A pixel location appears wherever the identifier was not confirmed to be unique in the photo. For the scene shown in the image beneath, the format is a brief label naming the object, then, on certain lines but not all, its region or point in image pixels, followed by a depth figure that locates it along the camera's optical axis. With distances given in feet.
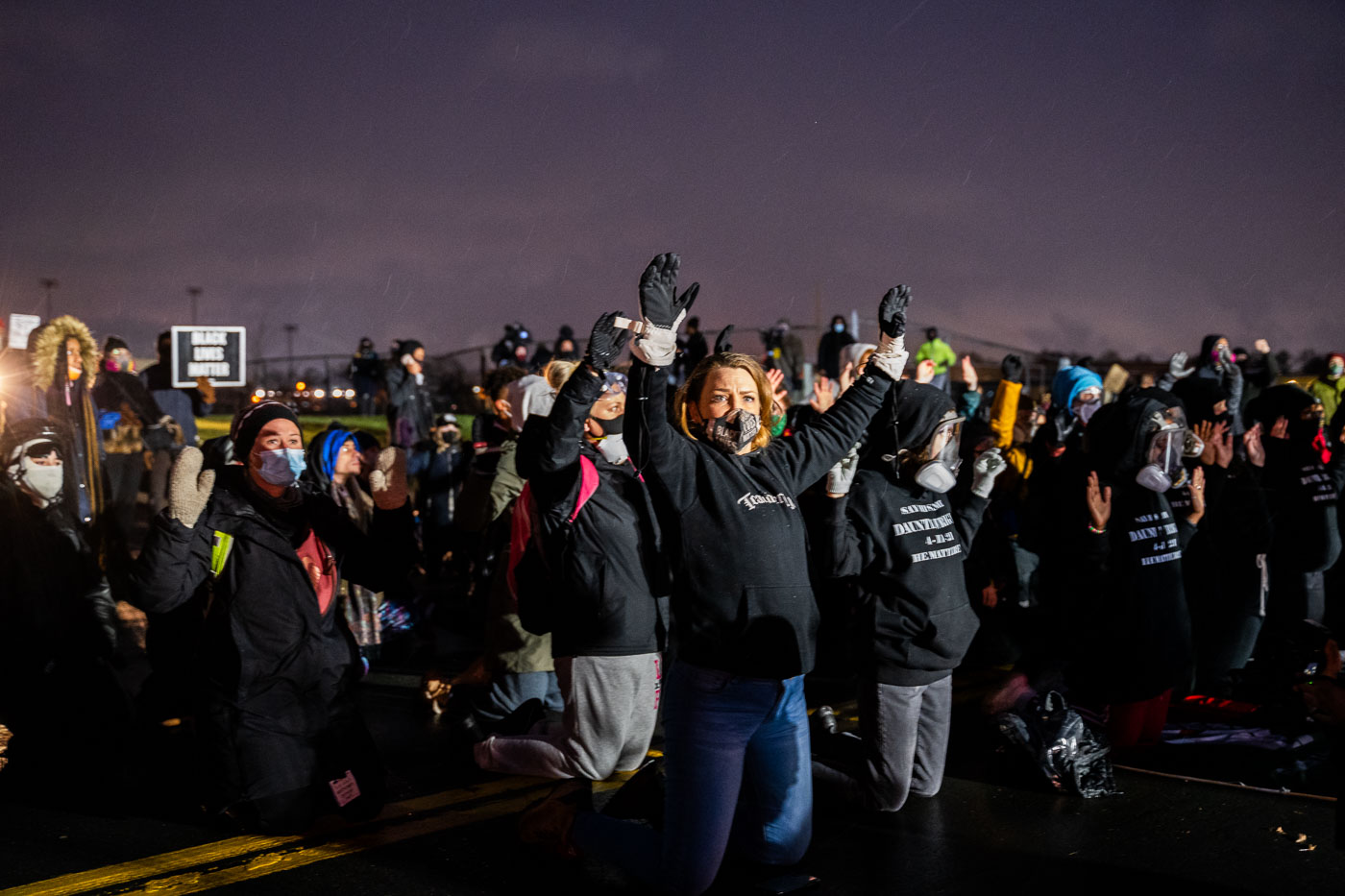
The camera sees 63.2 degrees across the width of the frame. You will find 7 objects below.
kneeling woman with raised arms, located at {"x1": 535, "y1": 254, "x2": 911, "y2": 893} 11.00
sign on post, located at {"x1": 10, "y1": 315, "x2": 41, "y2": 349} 34.50
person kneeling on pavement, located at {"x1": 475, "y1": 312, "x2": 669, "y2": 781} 14.23
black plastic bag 15.71
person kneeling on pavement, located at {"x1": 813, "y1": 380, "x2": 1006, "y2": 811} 14.90
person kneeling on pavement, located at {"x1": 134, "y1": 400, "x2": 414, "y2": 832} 14.42
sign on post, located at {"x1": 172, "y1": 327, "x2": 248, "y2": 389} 37.35
